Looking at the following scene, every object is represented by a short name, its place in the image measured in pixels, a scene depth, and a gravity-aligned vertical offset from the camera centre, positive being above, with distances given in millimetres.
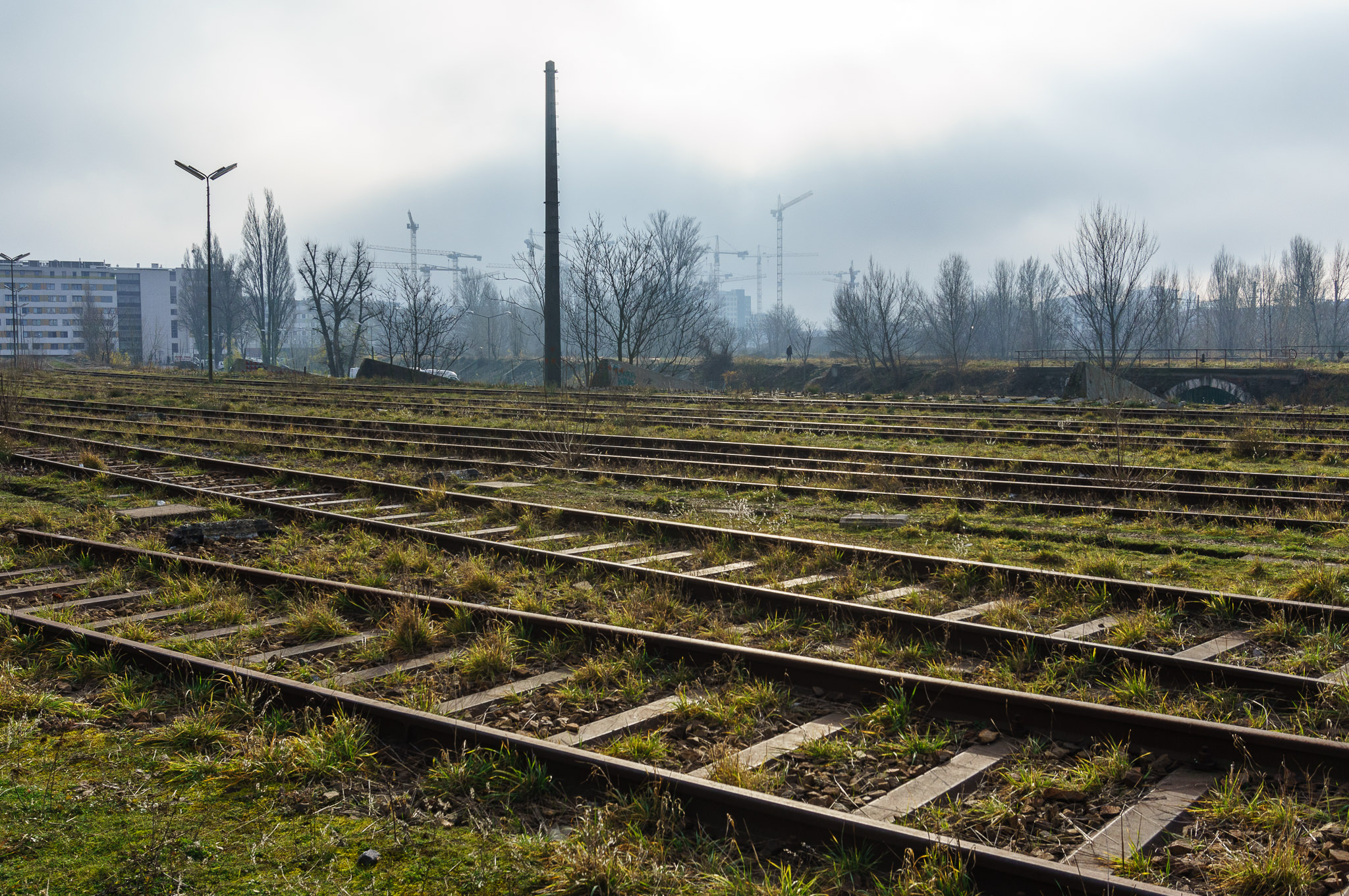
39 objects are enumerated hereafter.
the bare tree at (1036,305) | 109062 +9956
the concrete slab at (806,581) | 7762 -1490
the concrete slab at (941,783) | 3959 -1647
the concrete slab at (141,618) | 6676 -1530
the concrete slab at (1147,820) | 3562 -1652
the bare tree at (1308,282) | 88688 +9846
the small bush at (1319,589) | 7039 -1428
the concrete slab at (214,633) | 6332 -1551
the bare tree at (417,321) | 53875 +4616
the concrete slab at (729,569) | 8172 -1457
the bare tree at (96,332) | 104875 +8365
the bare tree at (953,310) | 75875 +7423
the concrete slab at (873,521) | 10406 -1340
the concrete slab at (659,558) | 8531 -1441
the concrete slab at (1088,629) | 6234 -1524
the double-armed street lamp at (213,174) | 39938 +9127
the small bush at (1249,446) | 15586 -862
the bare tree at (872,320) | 57062 +4673
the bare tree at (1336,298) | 83875 +8061
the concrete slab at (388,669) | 5611 -1602
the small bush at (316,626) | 6508 -1513
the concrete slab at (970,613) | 6762 -1523
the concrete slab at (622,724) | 4730 -1629
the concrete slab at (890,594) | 7223 -1501
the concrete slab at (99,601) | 7120 -1506
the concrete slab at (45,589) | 7617 -1490
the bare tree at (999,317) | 115375 +9117
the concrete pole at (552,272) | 37875 +4809
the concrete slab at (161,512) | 10789 -1265
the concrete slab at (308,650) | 6004 -1580
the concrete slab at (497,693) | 5144 -1615
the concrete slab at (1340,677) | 5143 -1528
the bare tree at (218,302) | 103188 +10678
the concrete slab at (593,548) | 9078 -1424
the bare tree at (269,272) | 85375 +11219
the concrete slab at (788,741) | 4469 -1642
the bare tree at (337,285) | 60906 +7134
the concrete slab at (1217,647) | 5844 -1549
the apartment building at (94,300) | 181375 +18372
